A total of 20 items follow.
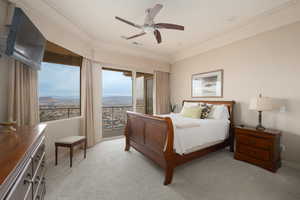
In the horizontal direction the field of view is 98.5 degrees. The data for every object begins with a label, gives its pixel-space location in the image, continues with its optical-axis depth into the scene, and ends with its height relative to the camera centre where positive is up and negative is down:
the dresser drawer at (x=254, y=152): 2.31 -1.02
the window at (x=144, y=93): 4.76 +0.20
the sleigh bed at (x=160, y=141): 1.98 -0.81
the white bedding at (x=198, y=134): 2.10 -0.66
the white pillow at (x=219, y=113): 3.11 -0.35
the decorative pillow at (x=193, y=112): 3.21 -0.34
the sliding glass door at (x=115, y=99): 4.16 -0.02
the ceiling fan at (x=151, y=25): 2.04 +1.28
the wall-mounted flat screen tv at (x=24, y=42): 1.47 +0.75
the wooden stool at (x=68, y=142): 2.42 -0.84
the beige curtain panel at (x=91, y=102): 3.44 -0.10
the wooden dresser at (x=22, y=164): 0.66 -0.42
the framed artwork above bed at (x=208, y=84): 3.54 +0.43
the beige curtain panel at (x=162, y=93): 4.82 +0.21
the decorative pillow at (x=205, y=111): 3.24 -0.31
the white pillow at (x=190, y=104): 3.73 -0.16
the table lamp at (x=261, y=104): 2.38 -0.10
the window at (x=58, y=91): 2.71 +0.17
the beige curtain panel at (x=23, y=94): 1.98 +0.06
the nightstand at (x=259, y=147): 2.25 -0.90
